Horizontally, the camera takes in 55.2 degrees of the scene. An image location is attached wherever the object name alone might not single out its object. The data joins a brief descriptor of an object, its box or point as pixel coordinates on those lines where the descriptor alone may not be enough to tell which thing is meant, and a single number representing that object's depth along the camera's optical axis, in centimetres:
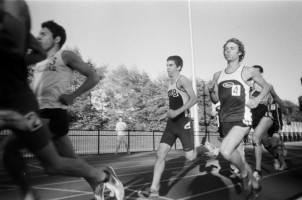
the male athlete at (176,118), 434
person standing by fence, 1429
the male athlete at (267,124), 606
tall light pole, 1707
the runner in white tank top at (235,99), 401
